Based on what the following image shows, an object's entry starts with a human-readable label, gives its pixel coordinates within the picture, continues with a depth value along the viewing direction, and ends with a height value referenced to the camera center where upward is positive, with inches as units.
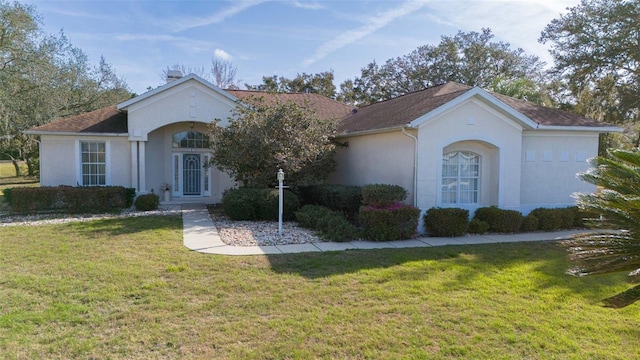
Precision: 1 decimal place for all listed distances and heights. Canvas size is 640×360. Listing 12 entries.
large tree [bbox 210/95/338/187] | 524.4 +24.7
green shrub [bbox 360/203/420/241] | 412.5 -58.9
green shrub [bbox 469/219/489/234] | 462.6 -68.9
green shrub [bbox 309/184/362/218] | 506.3 -43.6
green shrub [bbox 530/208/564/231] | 491.2 -62.4
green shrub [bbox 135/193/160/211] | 604.7 -59.8
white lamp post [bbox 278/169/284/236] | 425.4 -51.5
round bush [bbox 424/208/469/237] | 443.5 -60.9
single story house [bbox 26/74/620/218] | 477.7 +23.2
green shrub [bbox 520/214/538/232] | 483.8 -67.7
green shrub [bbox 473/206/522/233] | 470.3 -61.5
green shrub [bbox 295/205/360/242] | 411.4 -64.5
